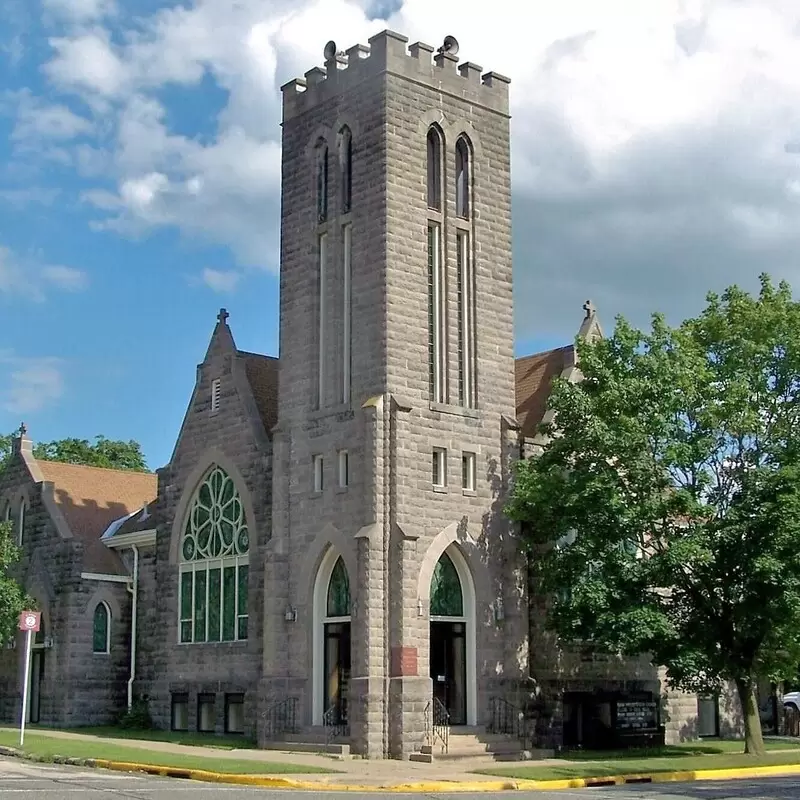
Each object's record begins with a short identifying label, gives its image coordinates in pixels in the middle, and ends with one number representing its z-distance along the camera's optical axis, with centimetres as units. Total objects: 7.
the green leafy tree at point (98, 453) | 7244
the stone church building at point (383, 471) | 3114
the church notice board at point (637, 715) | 3409
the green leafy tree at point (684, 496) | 2856
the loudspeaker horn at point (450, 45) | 3519
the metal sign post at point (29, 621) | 2966
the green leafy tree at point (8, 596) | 3756
